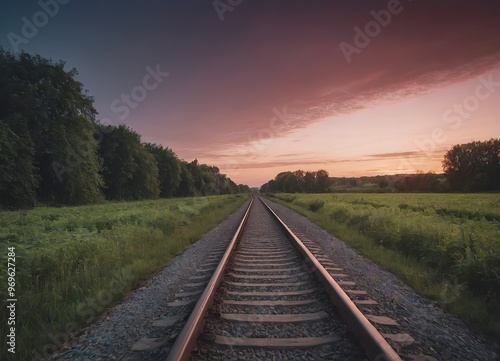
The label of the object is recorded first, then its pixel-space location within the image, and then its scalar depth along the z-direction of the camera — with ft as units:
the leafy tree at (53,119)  75.77
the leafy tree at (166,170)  219.82
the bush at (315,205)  73.30
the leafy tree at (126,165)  146.61
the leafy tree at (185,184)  254.27
